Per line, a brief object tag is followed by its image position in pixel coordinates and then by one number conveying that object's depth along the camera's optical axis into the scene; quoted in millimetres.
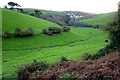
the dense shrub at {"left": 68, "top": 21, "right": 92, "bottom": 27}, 89088
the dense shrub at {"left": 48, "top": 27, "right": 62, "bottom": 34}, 50938
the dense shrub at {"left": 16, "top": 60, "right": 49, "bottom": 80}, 10141
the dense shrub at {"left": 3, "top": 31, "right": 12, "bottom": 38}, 37212
